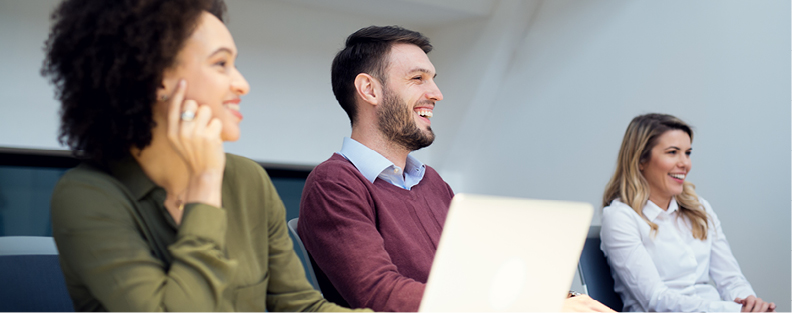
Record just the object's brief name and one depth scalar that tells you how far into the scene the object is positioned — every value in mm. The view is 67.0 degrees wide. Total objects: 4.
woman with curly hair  891
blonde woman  2252
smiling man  1414
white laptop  810
